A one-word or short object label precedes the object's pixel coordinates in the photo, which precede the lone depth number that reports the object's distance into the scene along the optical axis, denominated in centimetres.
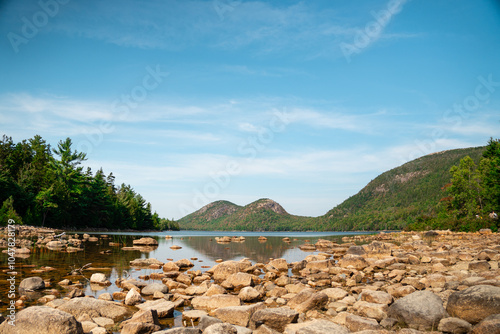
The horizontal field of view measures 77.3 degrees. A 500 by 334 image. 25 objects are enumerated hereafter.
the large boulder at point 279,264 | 1968
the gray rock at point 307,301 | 1034
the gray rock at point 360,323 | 793
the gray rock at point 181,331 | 713
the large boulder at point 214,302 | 1066
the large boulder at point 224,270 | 1592
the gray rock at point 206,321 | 827
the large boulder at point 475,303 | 796
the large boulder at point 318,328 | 738
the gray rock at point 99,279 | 1380
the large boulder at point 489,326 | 685
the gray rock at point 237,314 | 906
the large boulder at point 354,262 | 1931
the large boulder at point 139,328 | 770
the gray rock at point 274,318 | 849
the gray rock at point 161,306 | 953
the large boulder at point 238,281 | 1406
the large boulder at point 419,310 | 827
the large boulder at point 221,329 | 723
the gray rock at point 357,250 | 2668
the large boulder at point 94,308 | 914
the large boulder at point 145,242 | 3959
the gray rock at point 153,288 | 1219
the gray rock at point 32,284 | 1186
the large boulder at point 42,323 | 704
